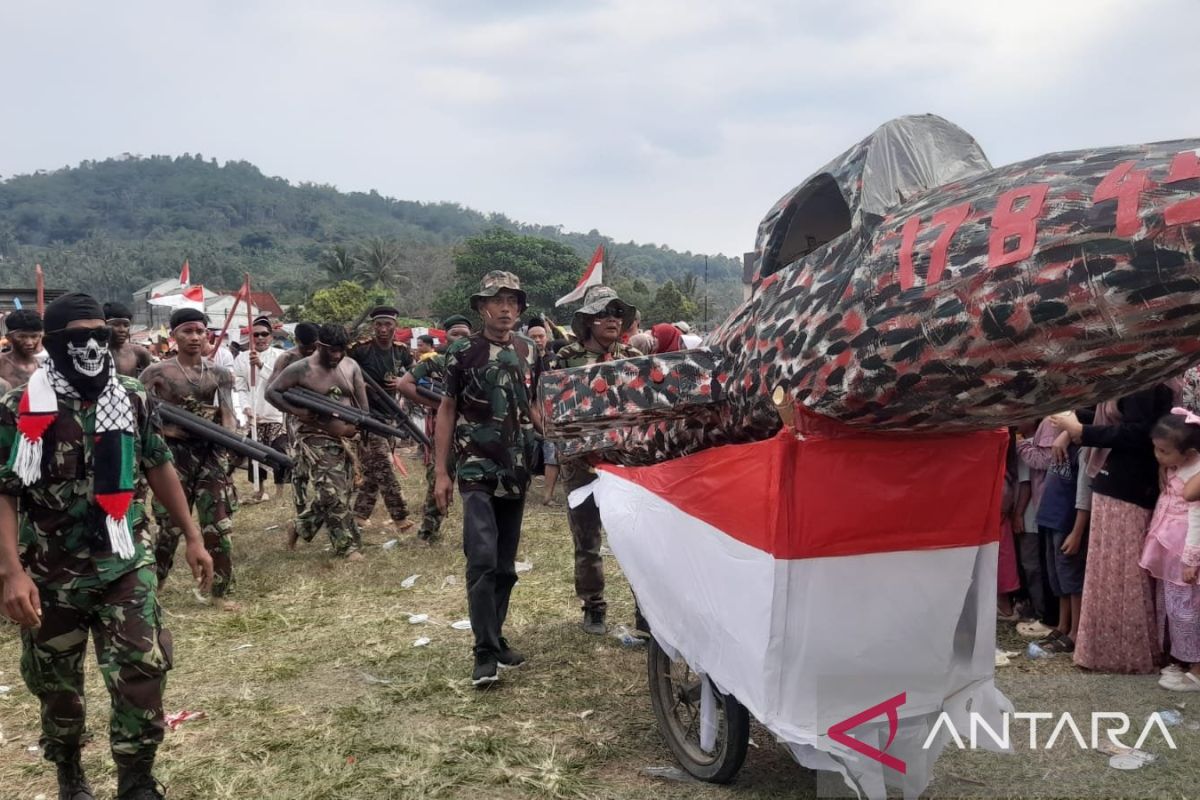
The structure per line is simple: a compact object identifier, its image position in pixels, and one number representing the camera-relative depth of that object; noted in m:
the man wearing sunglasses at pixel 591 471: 5.42
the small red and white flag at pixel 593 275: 9.18
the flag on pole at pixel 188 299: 12.01
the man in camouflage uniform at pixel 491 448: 4.53
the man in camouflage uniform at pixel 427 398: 7.31
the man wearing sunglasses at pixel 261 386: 10.36
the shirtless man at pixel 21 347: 6.10
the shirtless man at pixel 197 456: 6.30
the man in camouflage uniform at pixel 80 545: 3.19
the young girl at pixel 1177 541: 4.16
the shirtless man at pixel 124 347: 7.07
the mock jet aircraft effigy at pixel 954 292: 1.75
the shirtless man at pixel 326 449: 7.54
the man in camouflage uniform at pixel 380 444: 8.36
